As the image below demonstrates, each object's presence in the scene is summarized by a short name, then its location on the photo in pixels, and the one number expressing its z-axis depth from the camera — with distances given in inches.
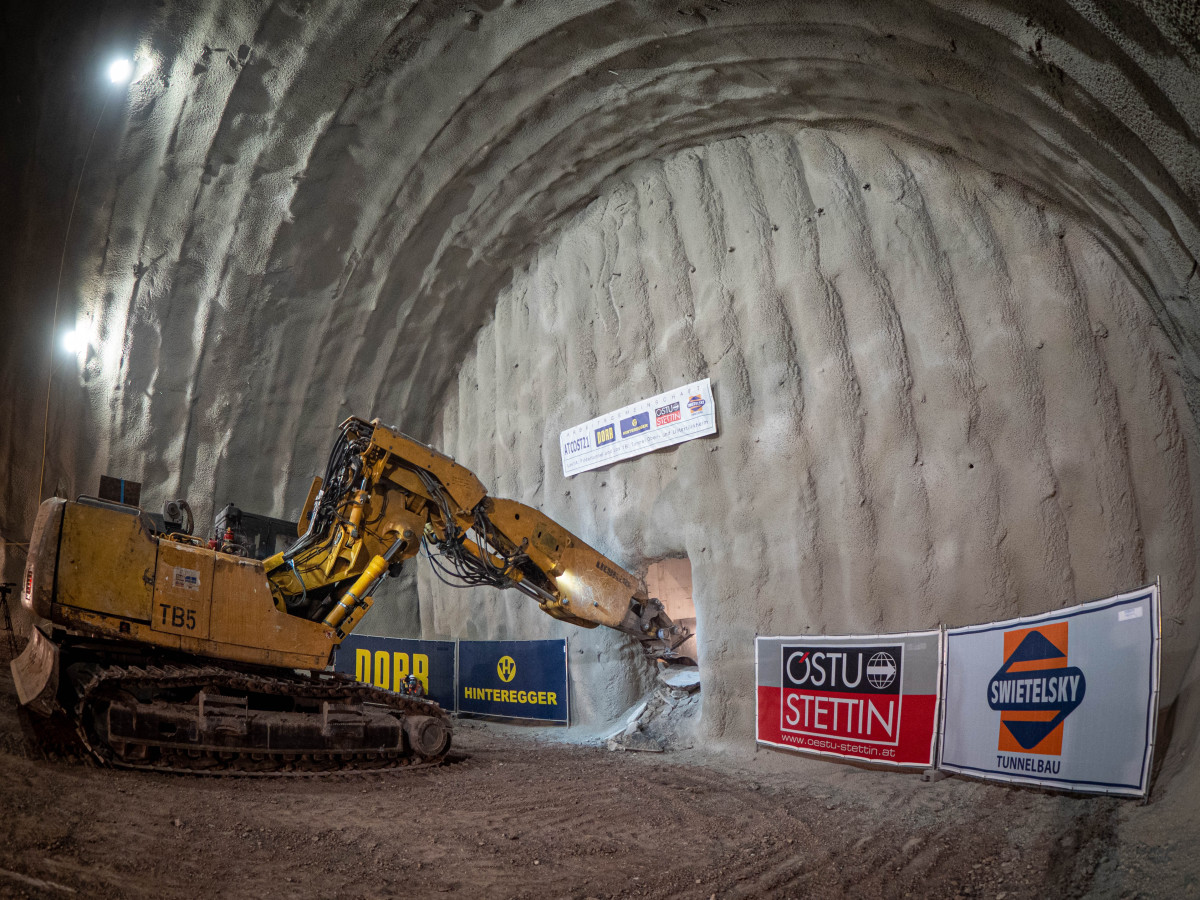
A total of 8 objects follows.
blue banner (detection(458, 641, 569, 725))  381.4
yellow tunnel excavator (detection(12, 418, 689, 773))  211.5
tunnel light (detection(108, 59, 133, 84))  368.2
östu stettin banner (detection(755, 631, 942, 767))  226.8
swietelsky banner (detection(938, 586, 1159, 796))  158.2
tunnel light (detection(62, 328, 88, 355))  431.8
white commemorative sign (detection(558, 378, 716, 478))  343.3
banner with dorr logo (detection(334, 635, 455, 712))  427.8
